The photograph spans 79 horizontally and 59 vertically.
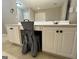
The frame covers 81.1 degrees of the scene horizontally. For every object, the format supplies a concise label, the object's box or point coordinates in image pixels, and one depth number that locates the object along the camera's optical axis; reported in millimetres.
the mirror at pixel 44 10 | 1359
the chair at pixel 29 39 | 1168
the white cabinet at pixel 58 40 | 985
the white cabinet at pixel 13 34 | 1492
